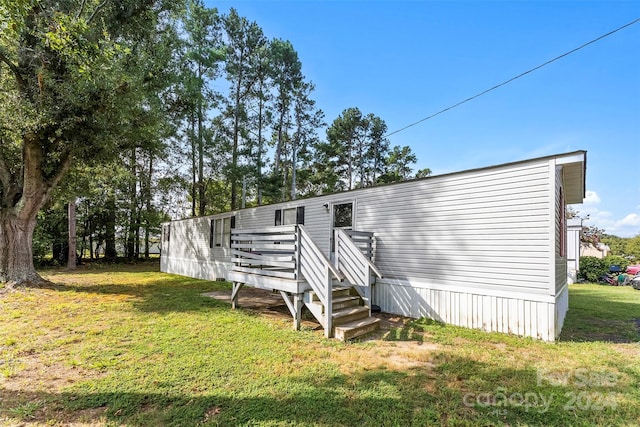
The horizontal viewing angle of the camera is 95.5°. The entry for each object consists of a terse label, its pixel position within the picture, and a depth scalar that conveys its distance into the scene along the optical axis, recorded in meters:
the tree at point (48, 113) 7.17
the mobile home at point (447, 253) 4.59
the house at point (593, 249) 21.52
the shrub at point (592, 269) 14.80
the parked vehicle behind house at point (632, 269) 16.12
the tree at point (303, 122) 19.88
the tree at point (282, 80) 18.22
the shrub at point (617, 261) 15.32
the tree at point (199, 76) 16.88
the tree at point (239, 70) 18.16
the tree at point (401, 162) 24.50
